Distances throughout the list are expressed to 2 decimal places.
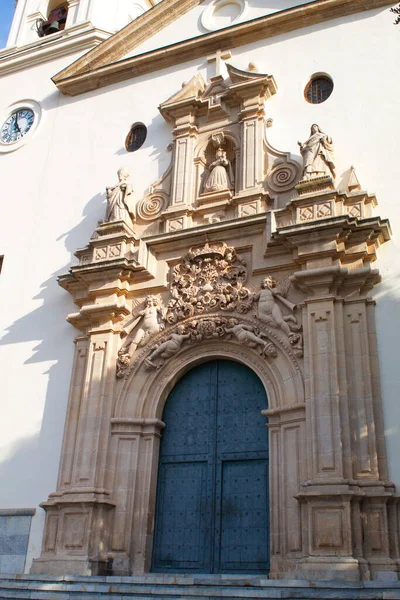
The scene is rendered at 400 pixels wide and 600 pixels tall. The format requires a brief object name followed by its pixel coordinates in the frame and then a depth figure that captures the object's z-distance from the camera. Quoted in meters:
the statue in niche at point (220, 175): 13.23
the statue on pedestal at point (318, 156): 12.02
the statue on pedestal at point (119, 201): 13.62
